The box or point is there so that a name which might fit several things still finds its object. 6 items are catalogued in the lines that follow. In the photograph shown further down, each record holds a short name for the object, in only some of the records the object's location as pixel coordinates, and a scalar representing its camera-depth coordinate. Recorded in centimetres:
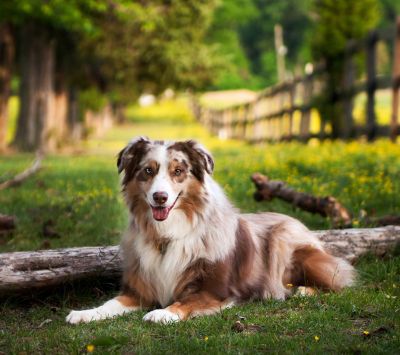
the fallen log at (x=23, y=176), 1149
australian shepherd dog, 578
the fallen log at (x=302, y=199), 855
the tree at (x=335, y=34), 2048
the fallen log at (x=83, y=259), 620
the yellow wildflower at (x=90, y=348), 451
